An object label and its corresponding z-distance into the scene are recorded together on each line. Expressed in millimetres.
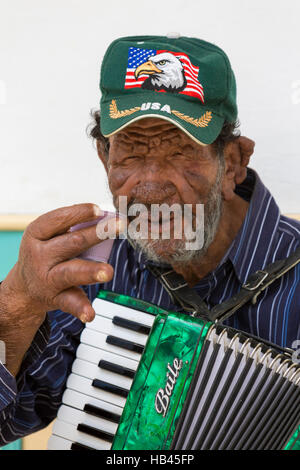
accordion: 1231
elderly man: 1303
